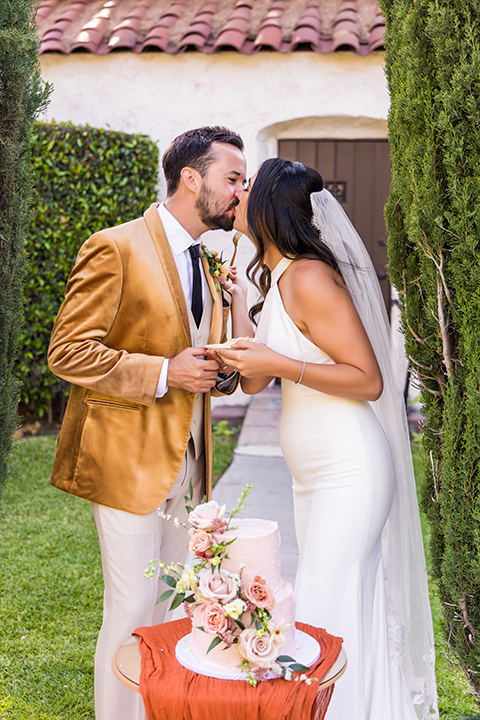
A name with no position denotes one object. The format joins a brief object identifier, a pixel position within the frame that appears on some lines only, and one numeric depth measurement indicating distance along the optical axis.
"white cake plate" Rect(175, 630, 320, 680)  1.97
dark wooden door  8.66
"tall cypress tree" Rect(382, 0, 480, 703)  2.34
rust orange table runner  1.88
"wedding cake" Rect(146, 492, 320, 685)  1.92
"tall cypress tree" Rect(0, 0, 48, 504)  2.62
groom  2.75
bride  2.71
